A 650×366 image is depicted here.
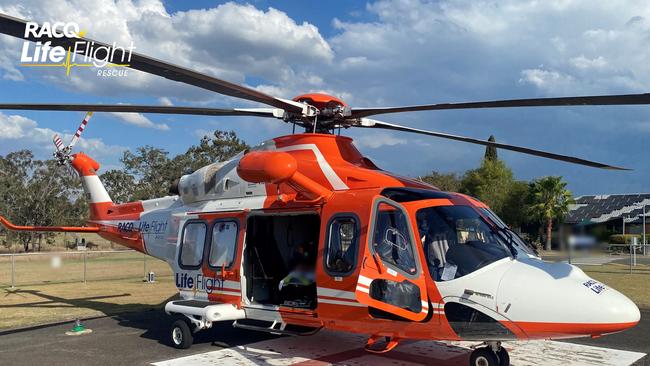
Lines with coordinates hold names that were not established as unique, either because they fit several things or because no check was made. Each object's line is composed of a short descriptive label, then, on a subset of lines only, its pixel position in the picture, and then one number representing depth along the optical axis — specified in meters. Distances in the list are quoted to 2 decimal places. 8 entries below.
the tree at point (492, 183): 54.02
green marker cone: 10.36
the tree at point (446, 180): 63.41
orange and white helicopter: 6.15
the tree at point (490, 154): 61.22
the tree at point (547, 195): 37.44
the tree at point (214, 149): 55.59
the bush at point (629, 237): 23.56
